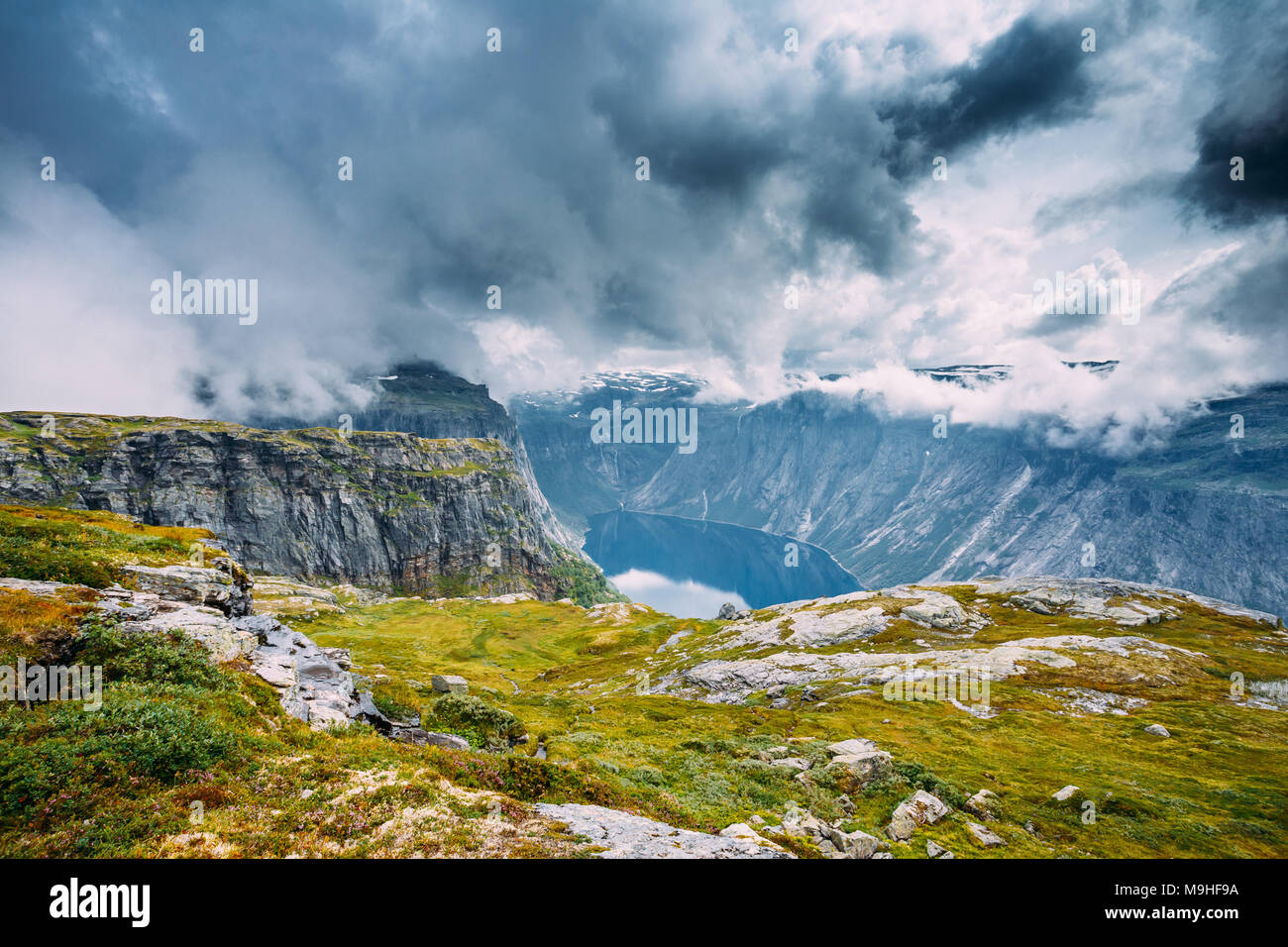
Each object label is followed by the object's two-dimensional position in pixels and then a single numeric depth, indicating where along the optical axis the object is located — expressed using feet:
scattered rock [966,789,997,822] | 73.51
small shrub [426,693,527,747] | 75.00
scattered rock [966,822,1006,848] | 64.18
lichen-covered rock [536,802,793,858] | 41.32
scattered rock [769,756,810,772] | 86.21
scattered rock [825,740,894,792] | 79.46
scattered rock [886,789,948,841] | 63.62
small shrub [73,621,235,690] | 54.70
